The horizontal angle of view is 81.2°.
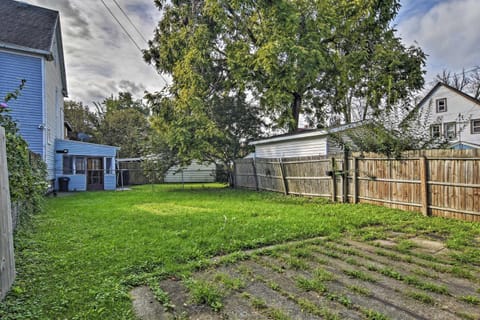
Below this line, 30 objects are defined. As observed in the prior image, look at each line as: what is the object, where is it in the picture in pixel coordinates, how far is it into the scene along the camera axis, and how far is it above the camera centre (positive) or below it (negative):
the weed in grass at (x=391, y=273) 2.89 -1.19
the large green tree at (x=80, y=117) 25.86 +4.65
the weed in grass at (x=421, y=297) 2.38 -1.18
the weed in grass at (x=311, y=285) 2.62 -1.17
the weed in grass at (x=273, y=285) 2.68 -1.19
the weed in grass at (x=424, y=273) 2.93 -1.20
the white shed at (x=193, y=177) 22.08 -0.90
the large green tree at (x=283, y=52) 12.91 +5.51
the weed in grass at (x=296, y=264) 3.20 -1.18
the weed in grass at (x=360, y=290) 2.54 -1.18
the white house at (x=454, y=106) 19.81 +4.07
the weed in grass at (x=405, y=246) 3.86 -1.20
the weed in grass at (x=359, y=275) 2.85 -1.18
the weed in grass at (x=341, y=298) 2.35 -1.18
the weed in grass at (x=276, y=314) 2.16 -1.18
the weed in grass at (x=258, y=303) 2.34 -1.19
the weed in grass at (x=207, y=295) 2.39 -1.18
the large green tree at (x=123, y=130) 23.28 +3.25
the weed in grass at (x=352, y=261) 3.28 -1.18
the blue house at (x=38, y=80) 10.71 +3.52
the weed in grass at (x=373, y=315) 2.12 -1.18
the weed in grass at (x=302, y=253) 3.58 -1.17
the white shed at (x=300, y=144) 10.70 +0.86
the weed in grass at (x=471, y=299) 2.36 -1.19
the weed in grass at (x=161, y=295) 2.38 -1.19
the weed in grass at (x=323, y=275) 2.86 -1.17
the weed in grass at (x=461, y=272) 2.92 -1.19
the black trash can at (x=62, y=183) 13.55 -0.79
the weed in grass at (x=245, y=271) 3.03 -1.19
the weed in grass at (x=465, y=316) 2.12 -1.19
